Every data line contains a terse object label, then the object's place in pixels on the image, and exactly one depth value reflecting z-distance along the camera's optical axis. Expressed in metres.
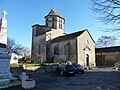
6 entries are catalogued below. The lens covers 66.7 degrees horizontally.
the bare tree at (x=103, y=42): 33.83
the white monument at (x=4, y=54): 7.55
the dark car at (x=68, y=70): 12.14
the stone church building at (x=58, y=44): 21.10
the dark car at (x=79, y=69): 13.67
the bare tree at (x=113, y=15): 5.11
